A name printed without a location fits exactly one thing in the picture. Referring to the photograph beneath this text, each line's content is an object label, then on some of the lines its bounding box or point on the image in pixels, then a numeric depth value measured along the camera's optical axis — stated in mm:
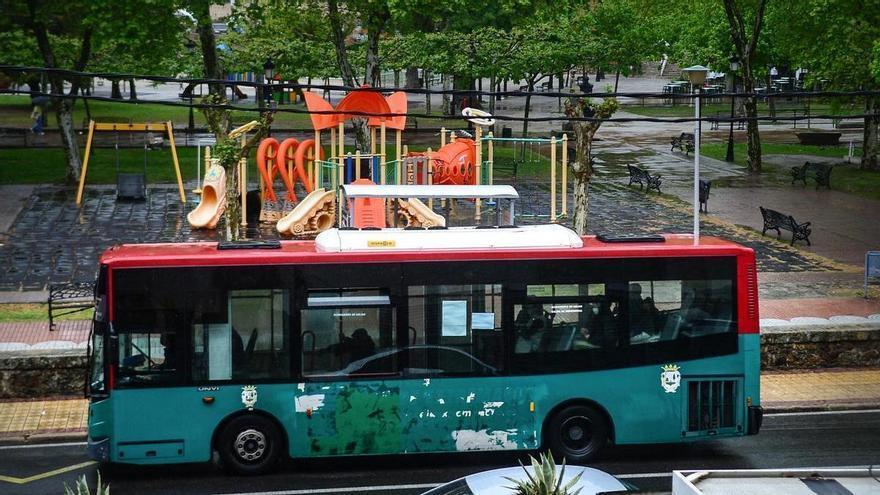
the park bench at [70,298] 23219
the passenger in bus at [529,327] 15906
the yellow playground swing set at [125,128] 35906
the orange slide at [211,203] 32906
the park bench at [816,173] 42062
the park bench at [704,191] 36625
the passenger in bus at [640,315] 16094
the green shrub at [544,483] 10359
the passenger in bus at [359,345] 15594
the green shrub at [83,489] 10238
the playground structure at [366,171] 30906
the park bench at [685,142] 50500
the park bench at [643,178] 40681
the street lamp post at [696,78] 23250
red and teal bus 15297
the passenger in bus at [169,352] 15297
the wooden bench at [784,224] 31812
